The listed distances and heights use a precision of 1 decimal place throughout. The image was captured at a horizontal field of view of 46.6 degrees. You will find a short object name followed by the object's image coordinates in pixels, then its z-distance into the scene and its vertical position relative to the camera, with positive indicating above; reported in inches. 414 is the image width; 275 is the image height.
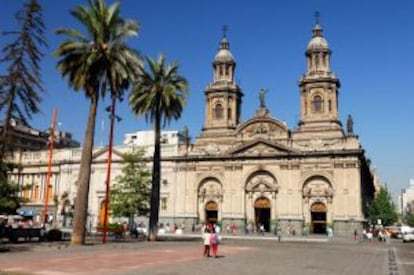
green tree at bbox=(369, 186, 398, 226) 3442.4 +92.3
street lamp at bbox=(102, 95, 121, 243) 1438.2 +294.4
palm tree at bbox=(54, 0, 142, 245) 1282.0 +426.9
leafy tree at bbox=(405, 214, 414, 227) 6428.2 +10.2
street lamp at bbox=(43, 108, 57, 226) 1835.6 +344.4
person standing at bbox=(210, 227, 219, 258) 1001.5 -49.3
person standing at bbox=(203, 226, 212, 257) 995.9 -43.0
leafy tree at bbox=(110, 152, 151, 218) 1937.7 +102.6
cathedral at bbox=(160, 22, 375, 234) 2440.9 +287.1
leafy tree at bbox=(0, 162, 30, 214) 1412.6 +57.8
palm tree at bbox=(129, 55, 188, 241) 1621.6 +403.3
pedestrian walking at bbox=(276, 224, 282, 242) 2437.5 -54.0
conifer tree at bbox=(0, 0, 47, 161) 1080.8 +313.3
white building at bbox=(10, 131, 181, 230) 2876.5 +265.7
